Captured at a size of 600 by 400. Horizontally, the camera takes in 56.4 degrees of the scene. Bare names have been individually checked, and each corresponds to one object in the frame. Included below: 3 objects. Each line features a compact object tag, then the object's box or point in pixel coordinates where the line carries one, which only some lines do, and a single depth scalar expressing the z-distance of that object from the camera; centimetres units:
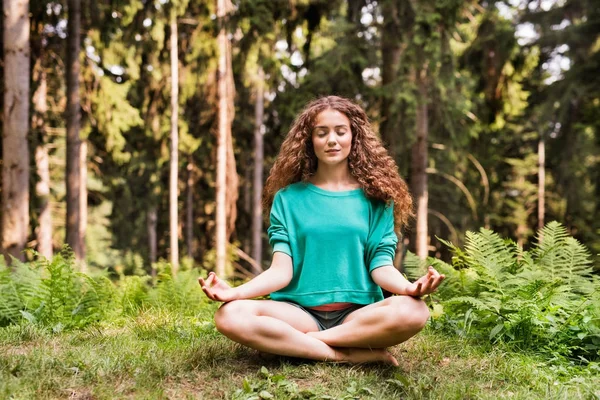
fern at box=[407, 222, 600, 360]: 376
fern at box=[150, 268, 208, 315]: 513
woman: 319
